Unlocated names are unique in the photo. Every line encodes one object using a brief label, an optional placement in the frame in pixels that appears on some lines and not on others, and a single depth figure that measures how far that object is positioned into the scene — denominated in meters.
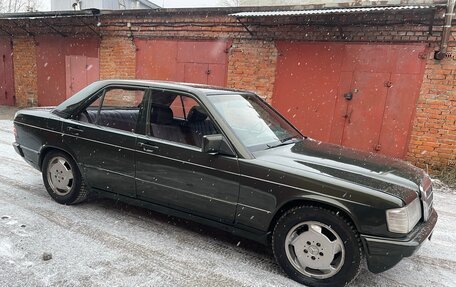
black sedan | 2.49
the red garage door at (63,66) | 11.05
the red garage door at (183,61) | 8.78
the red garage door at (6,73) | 13.03
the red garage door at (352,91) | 6.80
